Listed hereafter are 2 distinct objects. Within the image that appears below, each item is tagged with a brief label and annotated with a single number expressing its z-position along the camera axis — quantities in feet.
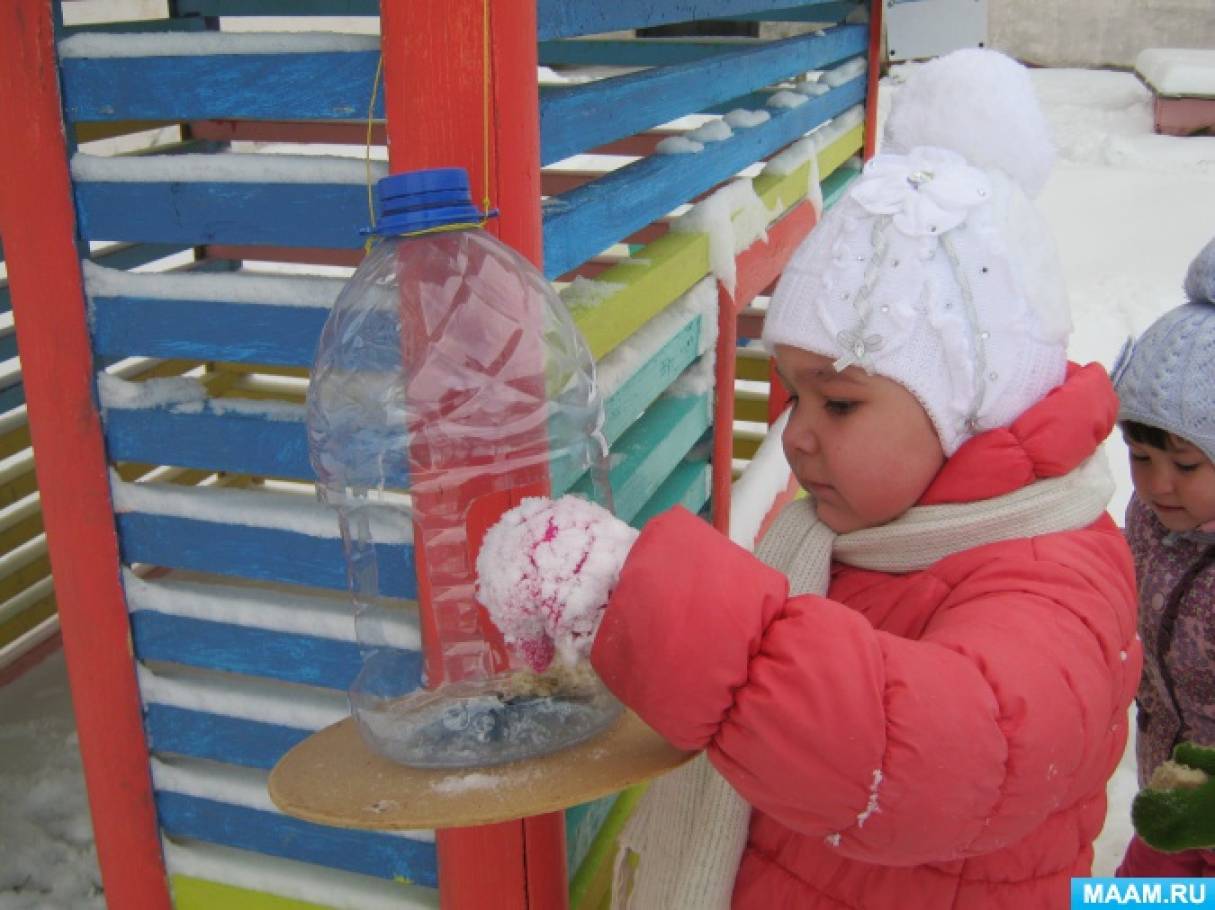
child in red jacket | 3.73
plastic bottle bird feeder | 4.05
